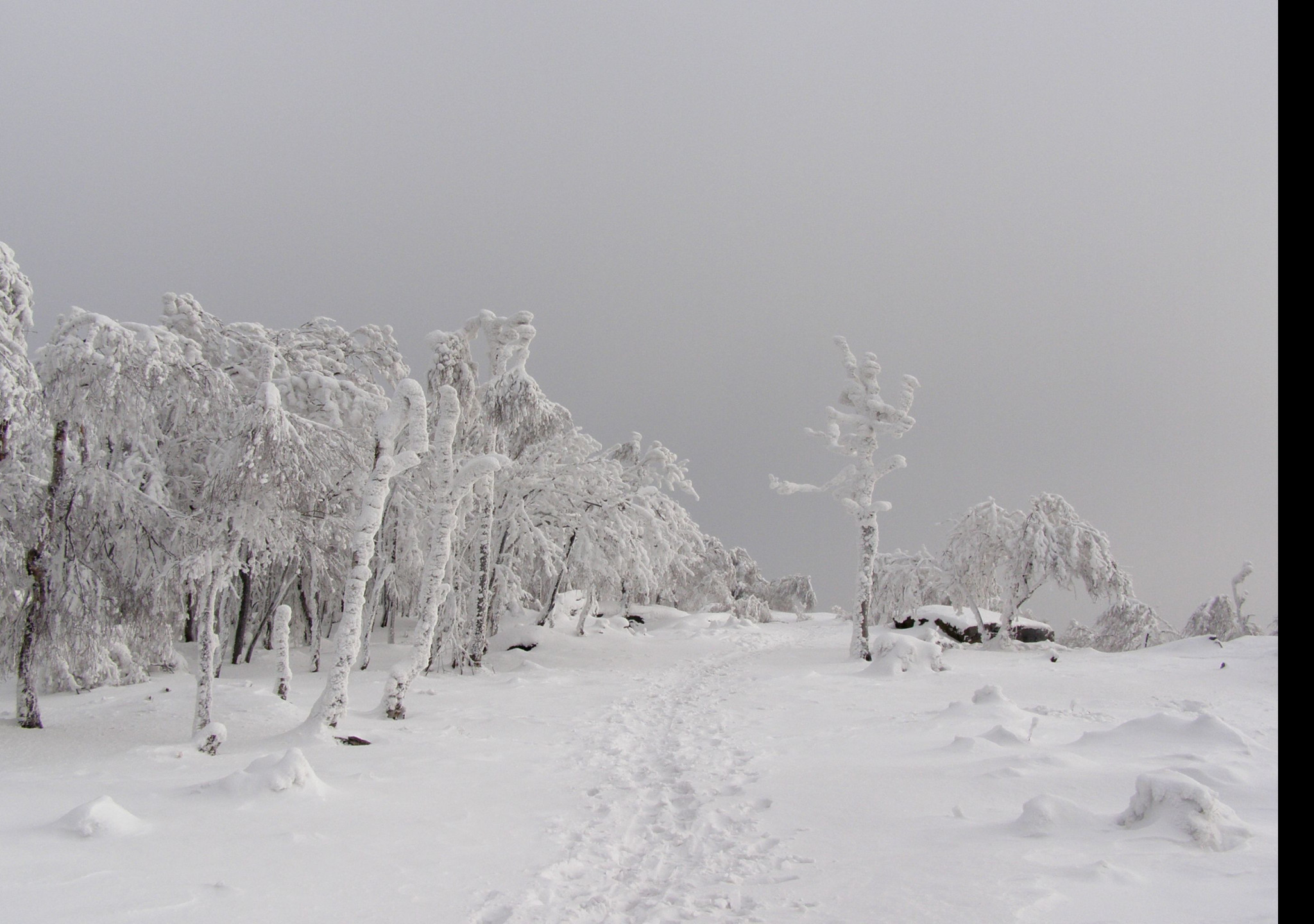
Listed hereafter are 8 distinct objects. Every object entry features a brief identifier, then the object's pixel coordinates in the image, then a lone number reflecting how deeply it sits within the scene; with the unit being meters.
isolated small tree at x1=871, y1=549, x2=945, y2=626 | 27.86
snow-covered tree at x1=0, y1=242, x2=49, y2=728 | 9.55
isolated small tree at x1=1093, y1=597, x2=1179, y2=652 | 23.64
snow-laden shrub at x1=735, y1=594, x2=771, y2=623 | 41.56
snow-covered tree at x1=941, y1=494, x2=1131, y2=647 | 22.56
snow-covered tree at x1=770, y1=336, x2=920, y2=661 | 20.20
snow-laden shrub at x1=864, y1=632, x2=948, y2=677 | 15.48
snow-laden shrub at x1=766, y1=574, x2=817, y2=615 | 58.19
